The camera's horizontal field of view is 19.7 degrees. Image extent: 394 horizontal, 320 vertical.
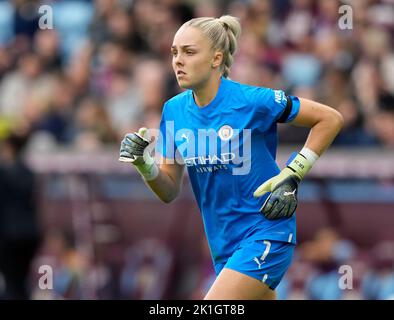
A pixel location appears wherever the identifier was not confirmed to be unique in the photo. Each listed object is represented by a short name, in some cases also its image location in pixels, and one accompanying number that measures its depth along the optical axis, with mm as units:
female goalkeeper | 6855
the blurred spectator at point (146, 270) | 12602
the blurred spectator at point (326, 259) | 11453
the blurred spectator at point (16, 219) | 12273
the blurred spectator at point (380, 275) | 11352
